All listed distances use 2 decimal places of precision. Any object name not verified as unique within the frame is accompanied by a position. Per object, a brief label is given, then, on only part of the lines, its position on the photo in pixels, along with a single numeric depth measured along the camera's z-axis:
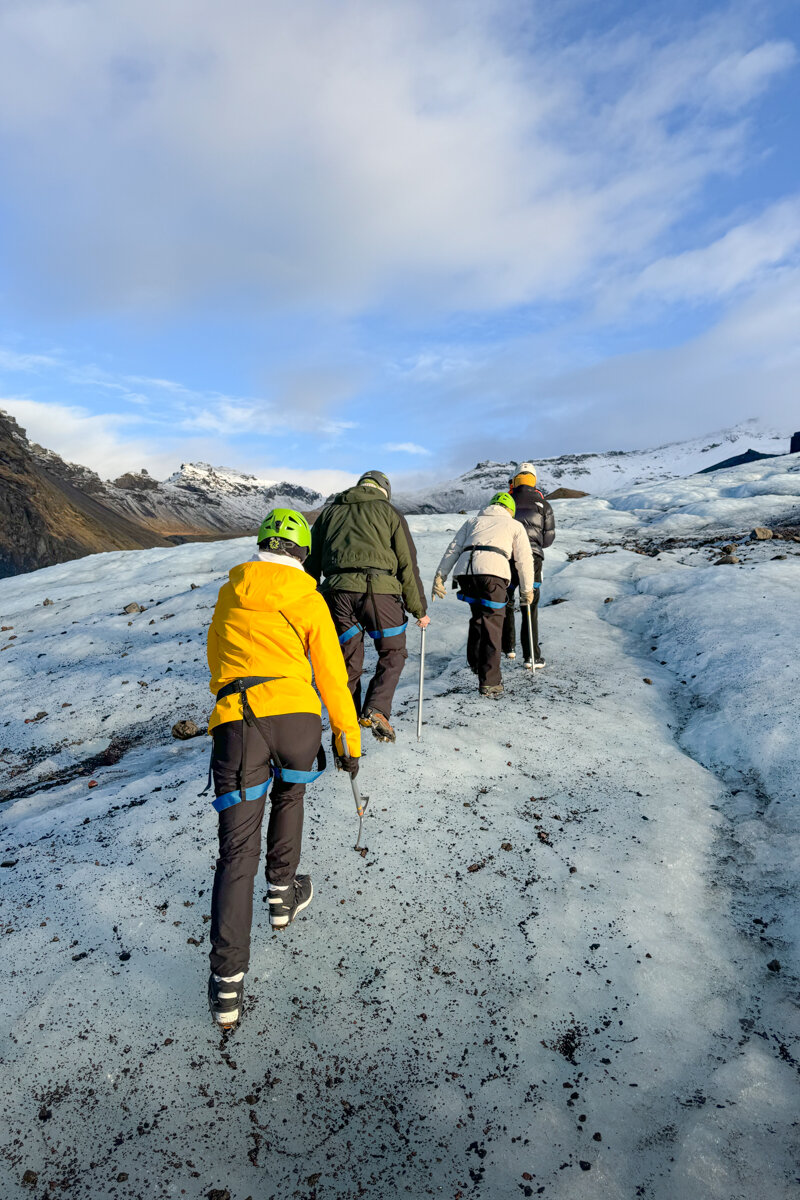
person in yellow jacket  3.43
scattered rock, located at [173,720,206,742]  7.51
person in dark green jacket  6.15
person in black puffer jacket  9.48
